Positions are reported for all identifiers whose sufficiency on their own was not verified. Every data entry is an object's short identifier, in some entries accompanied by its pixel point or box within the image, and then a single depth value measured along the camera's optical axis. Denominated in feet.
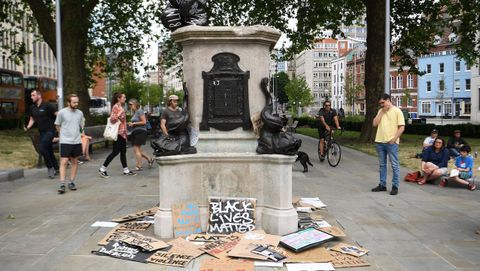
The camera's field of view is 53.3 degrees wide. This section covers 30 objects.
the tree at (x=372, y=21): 68.95
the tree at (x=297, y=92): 250.98
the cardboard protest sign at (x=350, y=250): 17.57
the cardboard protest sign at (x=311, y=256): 16.97
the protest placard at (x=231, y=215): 20.16
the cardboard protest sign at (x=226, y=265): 15.96
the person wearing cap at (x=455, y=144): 42.42
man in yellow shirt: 30.19
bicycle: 44.57
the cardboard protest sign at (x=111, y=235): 18.88
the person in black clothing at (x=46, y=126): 37.09
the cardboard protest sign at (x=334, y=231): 19.55
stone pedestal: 19.93
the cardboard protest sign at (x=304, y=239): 17.94
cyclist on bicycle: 45.96
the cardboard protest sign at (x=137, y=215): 22.68
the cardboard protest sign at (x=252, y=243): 17.11
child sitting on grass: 33.60
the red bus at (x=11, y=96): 105.40
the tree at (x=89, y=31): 66.49
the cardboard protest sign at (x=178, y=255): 16.71
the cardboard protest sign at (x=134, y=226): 20.91
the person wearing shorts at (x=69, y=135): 30.40
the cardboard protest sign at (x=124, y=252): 17.31
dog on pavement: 39.86
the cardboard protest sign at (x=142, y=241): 18.03
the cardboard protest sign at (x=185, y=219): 19.85
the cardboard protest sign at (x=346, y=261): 16.53
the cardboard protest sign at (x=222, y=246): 17.40
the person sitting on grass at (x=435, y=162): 35.17
